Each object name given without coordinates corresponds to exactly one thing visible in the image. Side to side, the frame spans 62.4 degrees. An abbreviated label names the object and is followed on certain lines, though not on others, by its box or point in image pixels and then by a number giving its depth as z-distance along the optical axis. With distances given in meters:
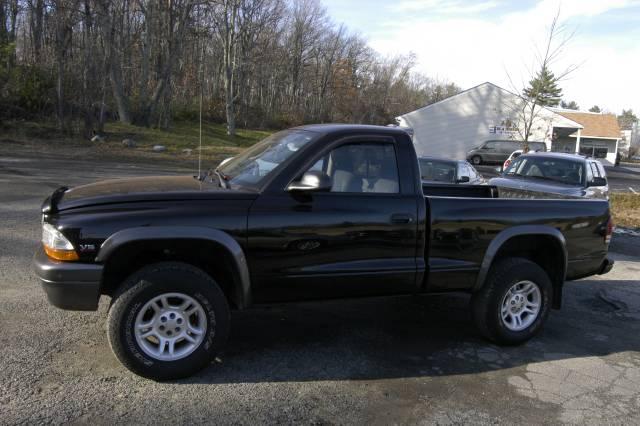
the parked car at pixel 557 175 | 11.03
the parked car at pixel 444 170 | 11.65
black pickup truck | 3.61
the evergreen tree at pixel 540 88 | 18.19
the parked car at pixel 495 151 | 35.84
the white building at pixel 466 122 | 41.72
